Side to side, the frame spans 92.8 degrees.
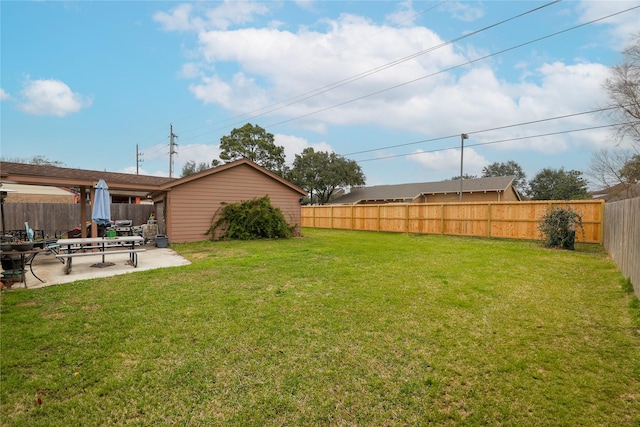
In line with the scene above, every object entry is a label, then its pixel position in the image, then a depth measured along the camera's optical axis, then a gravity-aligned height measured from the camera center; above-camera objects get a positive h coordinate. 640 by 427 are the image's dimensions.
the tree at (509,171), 49.44 +7.81
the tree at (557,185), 39.34 +4.18
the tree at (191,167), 52.10 +8.64
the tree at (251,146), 35.50 +8.28
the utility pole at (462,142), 23.05 +5.72
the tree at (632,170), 19.42 +3.02
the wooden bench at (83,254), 6.59 -0.99
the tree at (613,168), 19.66 +3.34
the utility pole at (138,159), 43.62 +8.21
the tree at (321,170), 38.28 +5.79
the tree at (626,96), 18.14 +7.30
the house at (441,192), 28.94 +2.51
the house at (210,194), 12.48 +0.97
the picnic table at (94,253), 6.71 -0.82
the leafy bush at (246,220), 13.55 -0.19
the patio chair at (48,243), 6.80 -0.62
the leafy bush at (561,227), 10.25 -0.38
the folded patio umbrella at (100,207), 8.67 +0.25
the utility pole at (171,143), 35.00 +8.44
